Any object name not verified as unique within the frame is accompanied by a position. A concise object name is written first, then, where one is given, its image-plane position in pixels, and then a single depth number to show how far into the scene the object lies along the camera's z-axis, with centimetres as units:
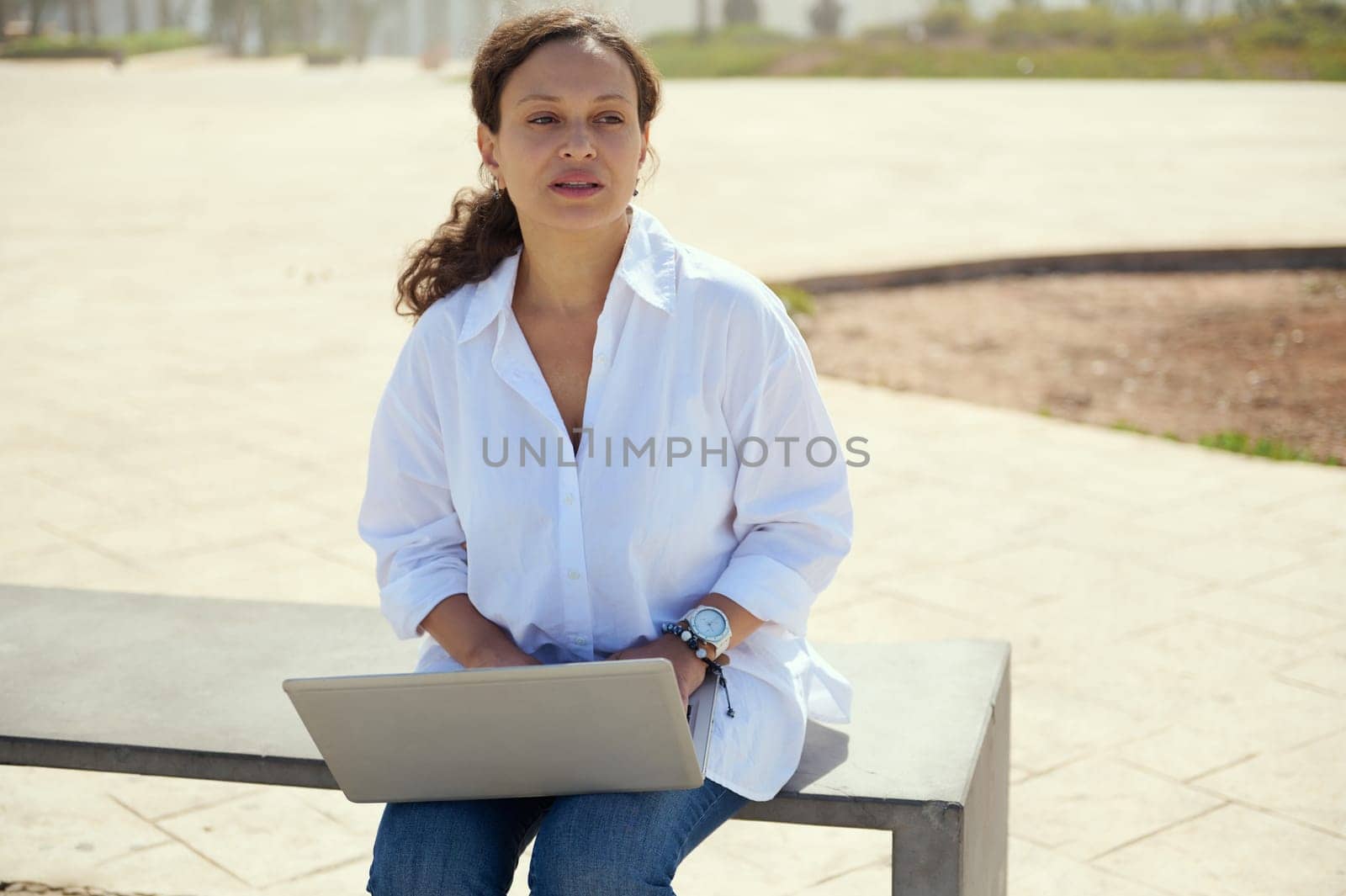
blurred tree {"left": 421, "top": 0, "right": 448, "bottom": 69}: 11692
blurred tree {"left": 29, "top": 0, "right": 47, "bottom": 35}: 6016
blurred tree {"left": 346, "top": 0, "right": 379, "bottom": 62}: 7425
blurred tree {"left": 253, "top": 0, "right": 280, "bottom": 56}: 6656
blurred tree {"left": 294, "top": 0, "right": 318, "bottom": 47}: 8075
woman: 234
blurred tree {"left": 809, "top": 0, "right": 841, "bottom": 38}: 5972
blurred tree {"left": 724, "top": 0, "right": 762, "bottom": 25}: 6275
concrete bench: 230
